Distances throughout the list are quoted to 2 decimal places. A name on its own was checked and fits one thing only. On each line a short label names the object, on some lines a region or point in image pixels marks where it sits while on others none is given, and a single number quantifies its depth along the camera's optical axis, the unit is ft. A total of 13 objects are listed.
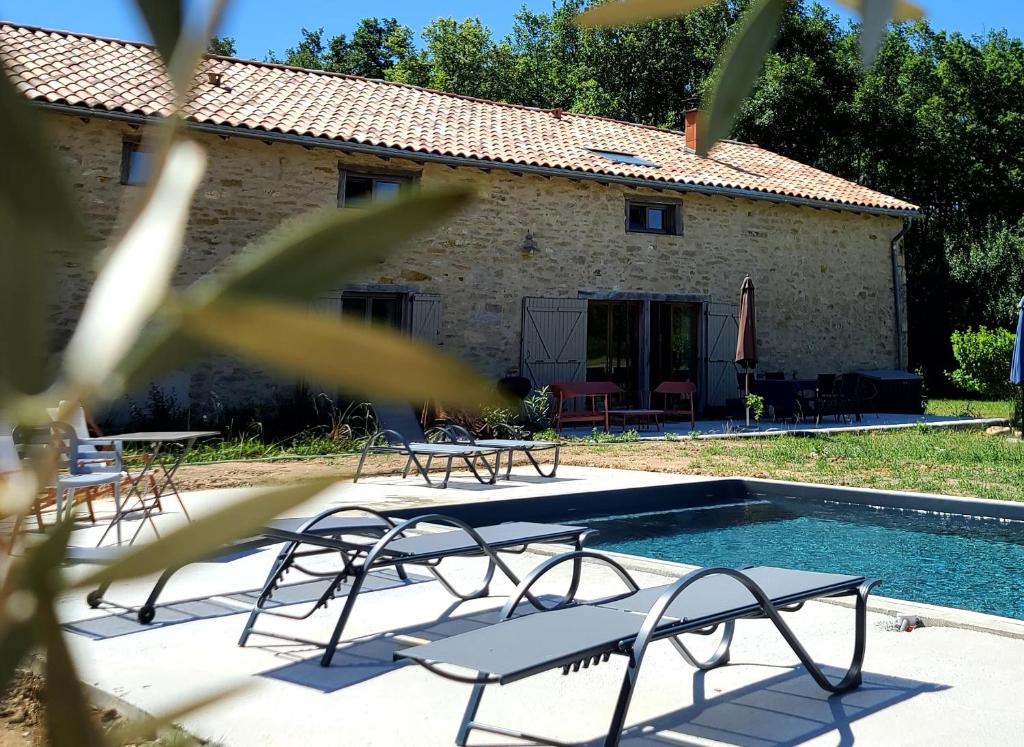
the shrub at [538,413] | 41.03
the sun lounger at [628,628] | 8.66
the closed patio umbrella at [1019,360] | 41.27
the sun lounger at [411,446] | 27.48
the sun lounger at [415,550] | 12.58
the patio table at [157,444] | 16.82
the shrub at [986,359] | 52.19
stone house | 39.88
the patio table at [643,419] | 43.67
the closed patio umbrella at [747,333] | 43.62
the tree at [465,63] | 95.25
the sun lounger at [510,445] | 28.37
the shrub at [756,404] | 44.14
